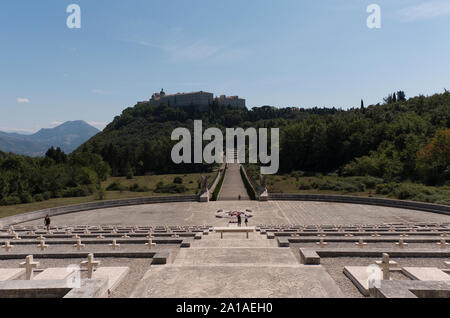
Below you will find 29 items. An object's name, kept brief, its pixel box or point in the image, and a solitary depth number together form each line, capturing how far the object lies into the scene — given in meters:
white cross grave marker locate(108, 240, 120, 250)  12.48
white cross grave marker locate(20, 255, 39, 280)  8.46
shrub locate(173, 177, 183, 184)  65.74
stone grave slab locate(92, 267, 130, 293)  8.24
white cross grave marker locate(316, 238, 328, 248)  12.65
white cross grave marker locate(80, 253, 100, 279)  8.56
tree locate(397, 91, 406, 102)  130.11
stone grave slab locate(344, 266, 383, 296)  7.68
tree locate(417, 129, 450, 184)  50.97
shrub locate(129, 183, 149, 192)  56.64
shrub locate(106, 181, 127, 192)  59.34
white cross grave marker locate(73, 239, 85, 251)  12.84
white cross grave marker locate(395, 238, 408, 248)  12.07
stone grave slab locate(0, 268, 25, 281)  9.07
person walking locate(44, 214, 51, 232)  20.30
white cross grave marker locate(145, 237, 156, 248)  12.69
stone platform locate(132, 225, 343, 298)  7.36
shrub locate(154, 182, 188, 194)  52.90
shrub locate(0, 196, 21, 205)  46.02
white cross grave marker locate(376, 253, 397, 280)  7.82
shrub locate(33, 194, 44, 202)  48.44
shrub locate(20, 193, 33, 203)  47.16
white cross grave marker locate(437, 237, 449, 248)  12.21
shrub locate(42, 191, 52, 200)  49.69
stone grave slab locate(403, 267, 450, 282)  8.46
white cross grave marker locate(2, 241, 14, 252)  12.76
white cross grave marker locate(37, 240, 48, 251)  12.27
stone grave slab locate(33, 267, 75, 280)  9.03
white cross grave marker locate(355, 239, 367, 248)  12.13
